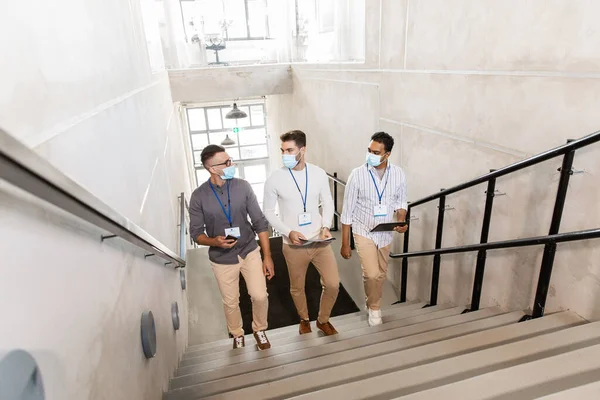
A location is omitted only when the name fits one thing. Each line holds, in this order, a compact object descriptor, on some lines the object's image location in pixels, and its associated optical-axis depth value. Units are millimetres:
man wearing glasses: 2510
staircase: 1359
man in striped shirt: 2750
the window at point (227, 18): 8469
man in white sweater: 2645
